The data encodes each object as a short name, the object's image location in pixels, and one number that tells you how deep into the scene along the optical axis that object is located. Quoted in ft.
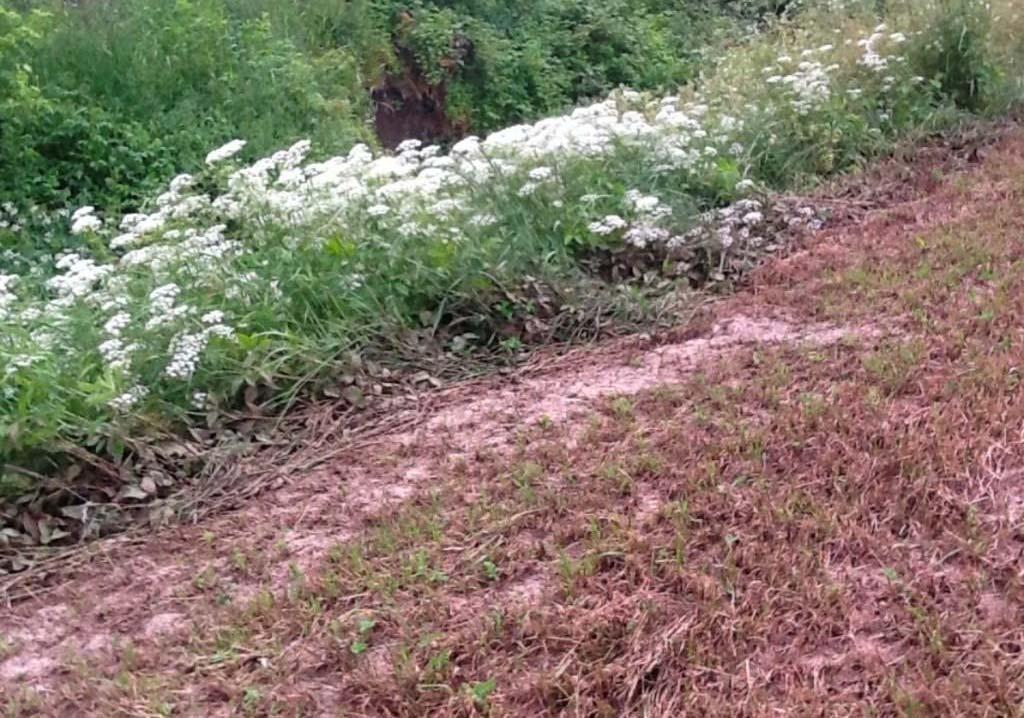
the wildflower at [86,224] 15.47
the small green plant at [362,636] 8.57
